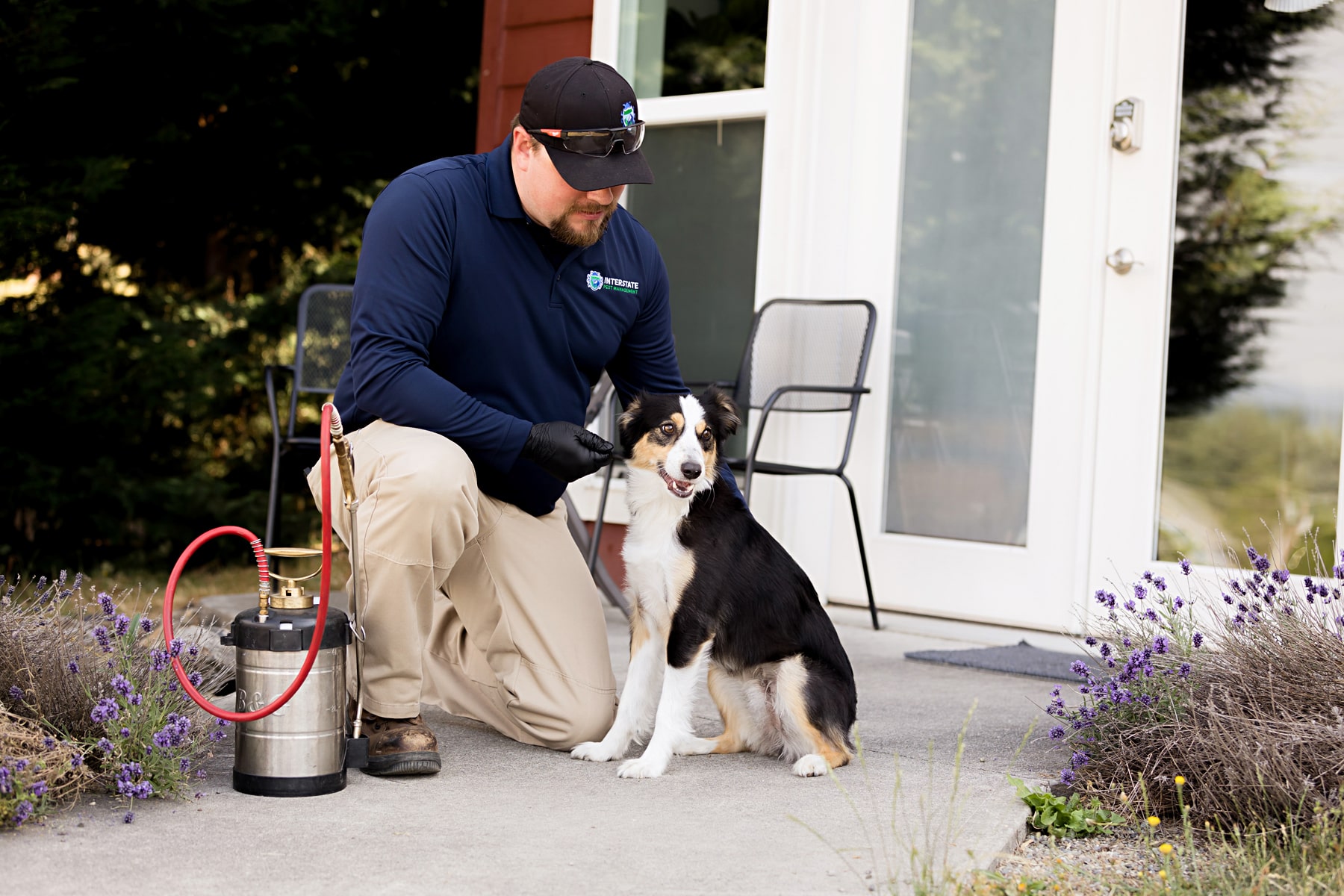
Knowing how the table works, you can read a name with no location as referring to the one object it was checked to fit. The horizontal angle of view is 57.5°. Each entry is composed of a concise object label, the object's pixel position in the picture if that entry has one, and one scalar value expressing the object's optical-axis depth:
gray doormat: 3.52
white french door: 3.91
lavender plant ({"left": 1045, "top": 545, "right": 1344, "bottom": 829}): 2.06
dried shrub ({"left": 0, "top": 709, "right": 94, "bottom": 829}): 1.90
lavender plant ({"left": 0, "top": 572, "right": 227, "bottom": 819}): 2.10
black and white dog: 2.54
